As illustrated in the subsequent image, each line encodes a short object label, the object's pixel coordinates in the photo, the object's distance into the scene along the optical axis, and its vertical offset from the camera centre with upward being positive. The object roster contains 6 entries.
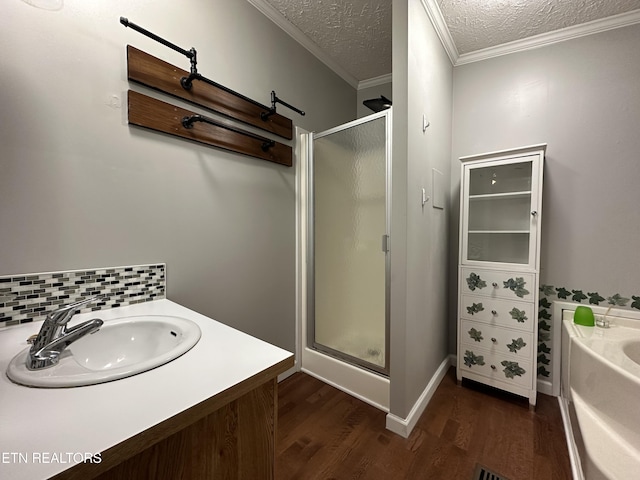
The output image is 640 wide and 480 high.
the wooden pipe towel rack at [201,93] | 1.17 +0.73
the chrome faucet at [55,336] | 0.65 -0.29
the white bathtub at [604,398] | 1.05 -0.79
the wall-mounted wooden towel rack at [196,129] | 1.18 +0.54
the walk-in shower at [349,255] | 1.77 -0.18
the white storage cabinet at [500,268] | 1.74 -0.26
